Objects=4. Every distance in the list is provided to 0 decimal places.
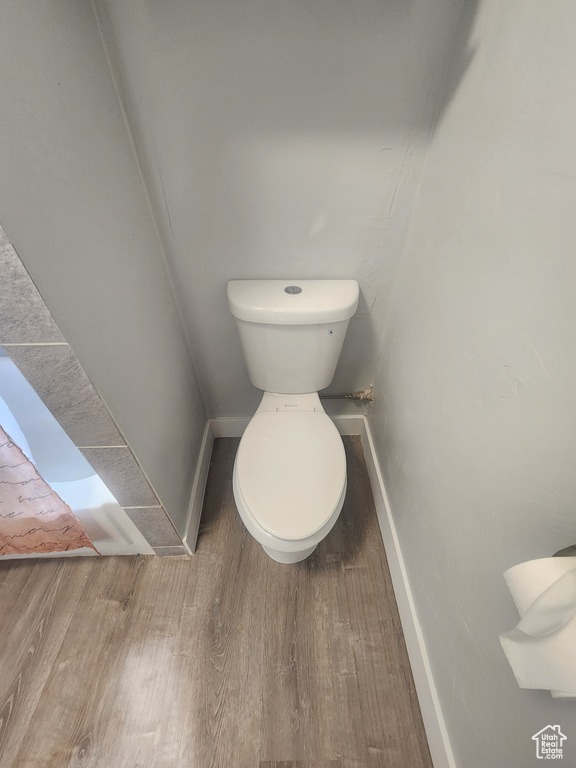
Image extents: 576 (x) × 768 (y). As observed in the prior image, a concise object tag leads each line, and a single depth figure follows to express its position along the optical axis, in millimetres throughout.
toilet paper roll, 381
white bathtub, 839
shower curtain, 843
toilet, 893
